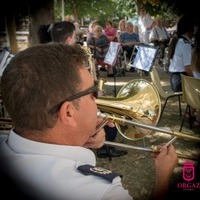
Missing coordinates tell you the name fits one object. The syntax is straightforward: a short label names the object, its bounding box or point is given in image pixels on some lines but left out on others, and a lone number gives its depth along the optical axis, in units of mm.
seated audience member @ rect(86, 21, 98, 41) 8992
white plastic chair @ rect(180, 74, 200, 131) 3469
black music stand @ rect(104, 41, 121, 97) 6430
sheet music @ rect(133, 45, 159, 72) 4387
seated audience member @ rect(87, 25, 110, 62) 8719
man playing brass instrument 842
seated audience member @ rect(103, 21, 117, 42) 10022
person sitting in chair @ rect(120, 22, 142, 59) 9461
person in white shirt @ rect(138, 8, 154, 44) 9898
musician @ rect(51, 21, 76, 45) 3793
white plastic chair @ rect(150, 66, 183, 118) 4301
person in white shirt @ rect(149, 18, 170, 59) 9680
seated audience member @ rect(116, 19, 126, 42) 9834
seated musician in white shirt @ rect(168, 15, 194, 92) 4344
